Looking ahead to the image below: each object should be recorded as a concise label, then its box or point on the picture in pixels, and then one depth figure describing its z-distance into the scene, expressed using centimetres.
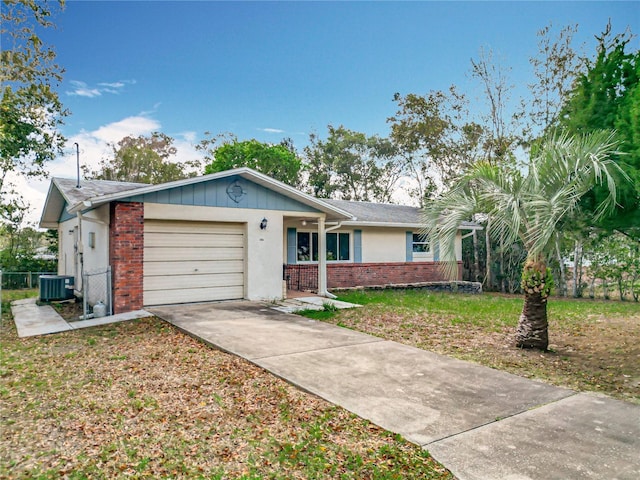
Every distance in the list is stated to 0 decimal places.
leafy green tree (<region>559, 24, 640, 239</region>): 548
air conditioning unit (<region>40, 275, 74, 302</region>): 1210
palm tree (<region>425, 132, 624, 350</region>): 568
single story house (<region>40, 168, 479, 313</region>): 955
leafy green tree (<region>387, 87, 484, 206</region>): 2081
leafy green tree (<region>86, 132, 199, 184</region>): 2969
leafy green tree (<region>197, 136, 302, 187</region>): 3033
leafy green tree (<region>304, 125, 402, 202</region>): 3259
